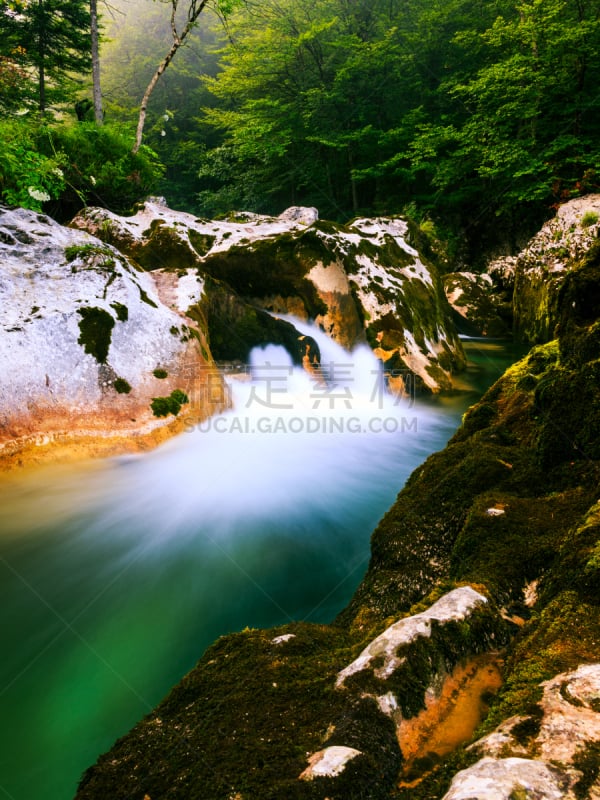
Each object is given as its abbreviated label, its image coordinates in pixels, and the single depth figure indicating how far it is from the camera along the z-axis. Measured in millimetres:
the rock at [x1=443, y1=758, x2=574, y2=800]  745
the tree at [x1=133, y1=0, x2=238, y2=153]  9750
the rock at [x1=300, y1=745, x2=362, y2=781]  1035
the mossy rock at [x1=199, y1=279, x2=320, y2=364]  7016
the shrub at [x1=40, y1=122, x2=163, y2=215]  9173
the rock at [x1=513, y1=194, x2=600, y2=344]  10945
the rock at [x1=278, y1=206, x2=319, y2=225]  11352
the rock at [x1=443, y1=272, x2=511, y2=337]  13836
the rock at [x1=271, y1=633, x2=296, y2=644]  1755
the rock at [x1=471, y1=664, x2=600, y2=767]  868
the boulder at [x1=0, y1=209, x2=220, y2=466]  4461
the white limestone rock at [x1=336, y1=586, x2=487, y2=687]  1357
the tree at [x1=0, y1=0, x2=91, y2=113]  13367
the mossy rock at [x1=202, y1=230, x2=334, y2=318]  8359
